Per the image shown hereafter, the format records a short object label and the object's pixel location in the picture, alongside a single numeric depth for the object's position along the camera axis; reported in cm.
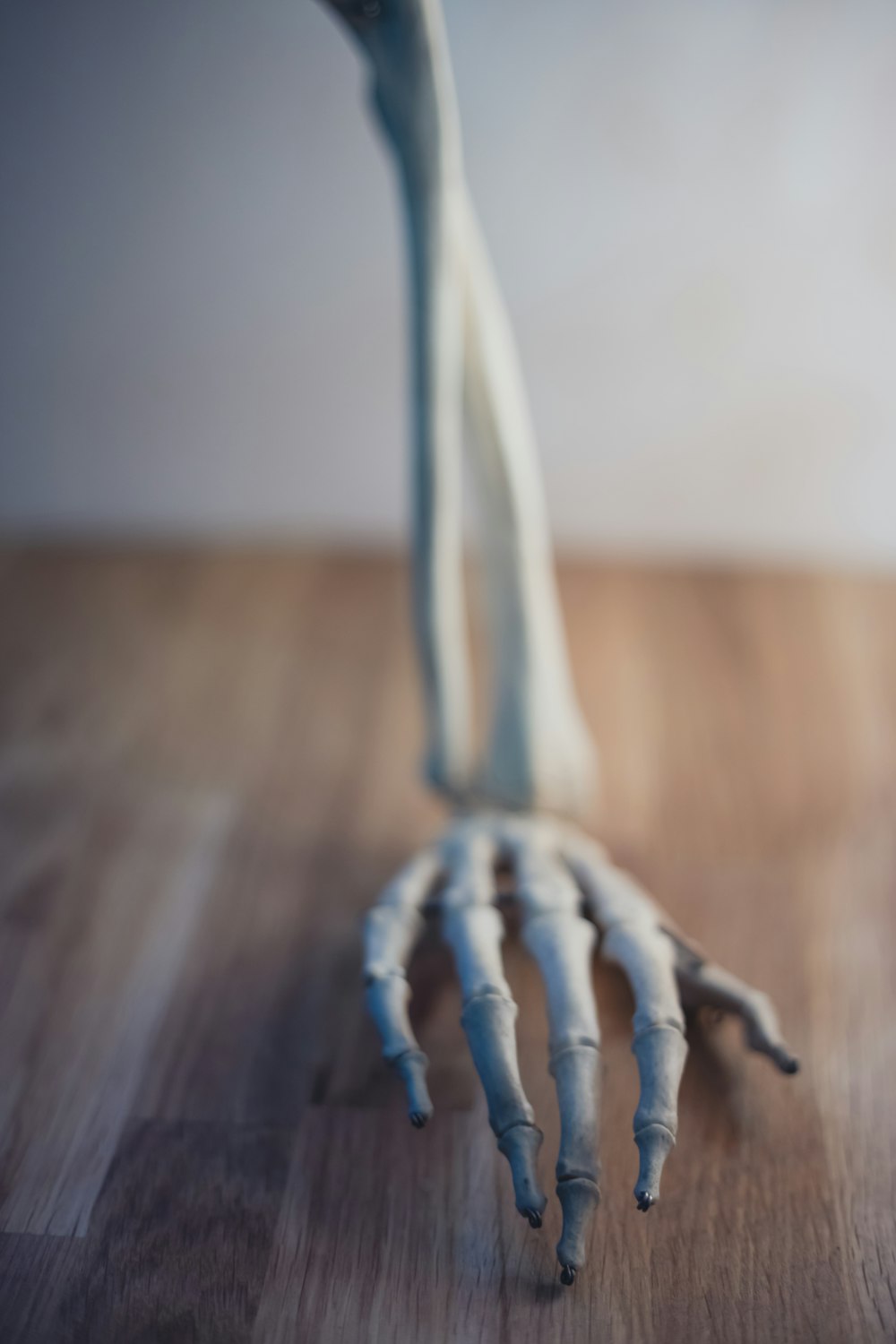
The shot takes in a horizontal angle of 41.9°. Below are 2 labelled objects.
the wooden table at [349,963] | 40
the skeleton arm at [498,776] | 40
